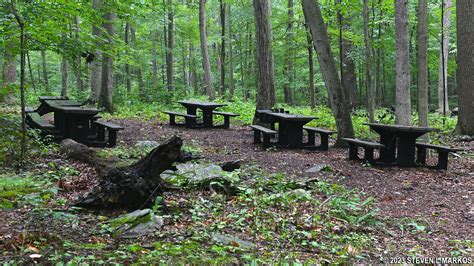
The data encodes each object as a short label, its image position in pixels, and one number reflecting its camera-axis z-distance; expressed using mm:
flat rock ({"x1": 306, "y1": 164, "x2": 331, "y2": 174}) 7043
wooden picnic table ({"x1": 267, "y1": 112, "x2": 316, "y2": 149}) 9234
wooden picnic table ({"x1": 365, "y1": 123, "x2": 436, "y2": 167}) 7668
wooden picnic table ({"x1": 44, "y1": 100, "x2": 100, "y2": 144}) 8414
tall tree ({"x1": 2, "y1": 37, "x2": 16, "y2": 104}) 15761
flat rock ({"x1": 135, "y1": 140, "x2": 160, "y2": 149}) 8510
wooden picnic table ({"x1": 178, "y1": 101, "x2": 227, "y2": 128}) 12893
